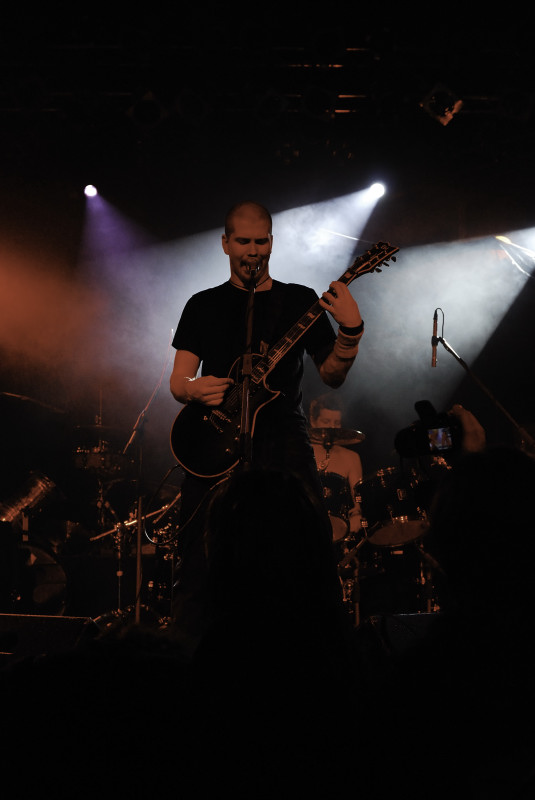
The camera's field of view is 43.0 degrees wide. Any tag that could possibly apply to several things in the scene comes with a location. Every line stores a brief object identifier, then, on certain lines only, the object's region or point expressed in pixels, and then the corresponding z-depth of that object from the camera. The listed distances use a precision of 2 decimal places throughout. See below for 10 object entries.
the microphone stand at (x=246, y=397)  2.89
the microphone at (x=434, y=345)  5.17
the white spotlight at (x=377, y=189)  7.33
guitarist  3.12
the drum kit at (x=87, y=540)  5.98
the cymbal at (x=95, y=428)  6.13
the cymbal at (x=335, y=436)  6.25
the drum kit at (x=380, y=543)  5.76
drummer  5.94
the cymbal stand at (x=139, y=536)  5.13
